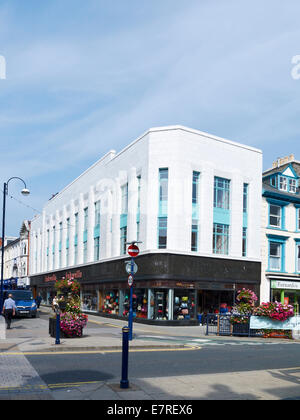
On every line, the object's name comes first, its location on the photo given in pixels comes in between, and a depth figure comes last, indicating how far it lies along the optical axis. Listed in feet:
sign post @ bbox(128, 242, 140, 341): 59.72
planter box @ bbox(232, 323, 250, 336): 73.77
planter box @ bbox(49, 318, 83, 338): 58.23
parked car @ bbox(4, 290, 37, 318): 95.61
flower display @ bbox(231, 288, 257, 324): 73.92
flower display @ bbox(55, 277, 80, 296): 91.80
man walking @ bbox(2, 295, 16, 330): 66.80
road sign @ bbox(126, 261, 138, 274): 61.73
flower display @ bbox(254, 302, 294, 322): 72.95
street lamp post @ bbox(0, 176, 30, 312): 104.42
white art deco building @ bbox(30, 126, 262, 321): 99.35
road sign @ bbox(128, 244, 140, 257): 60.20
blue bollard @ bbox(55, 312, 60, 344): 50.08
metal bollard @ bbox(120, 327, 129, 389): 28.40
